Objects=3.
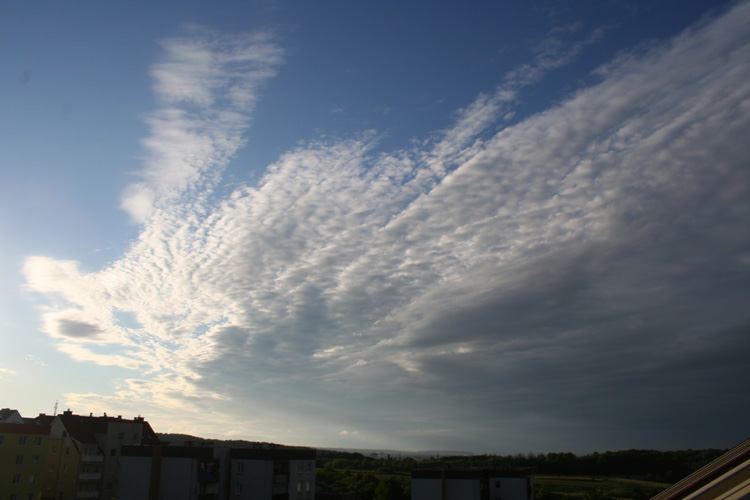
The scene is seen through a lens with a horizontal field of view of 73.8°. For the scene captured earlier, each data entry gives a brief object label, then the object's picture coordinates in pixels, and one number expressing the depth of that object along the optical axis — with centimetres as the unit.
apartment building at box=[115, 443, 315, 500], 6769
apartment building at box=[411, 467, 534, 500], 7694
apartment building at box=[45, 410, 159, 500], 7538
